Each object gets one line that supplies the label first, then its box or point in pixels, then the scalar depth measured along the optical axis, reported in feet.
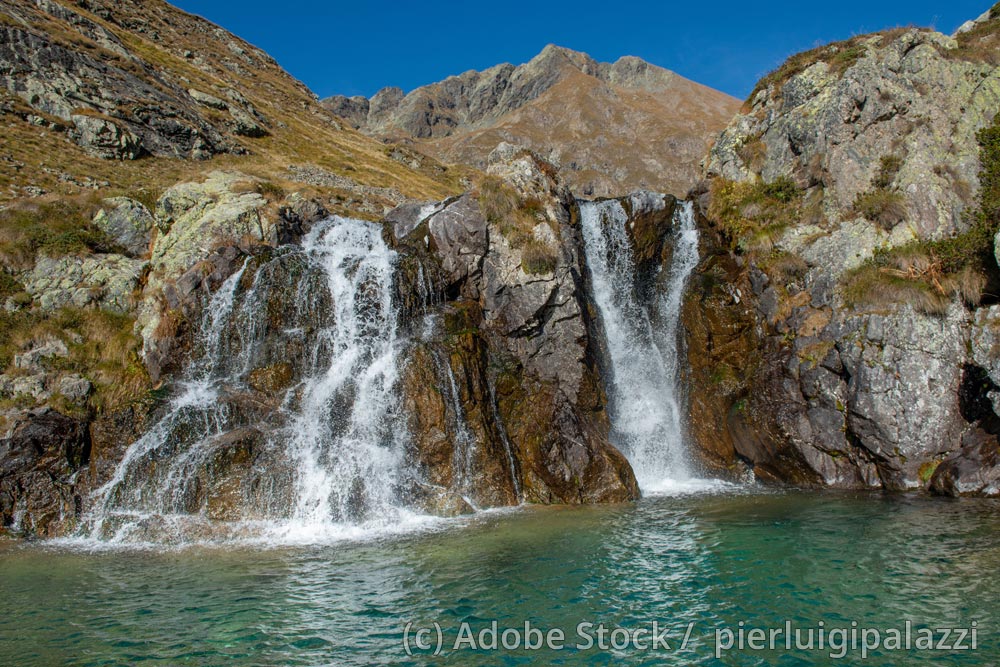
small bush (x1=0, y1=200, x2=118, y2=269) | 75.36
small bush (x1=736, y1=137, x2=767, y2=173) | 91.15
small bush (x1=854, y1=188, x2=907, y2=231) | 69.36
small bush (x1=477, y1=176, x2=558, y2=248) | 76.54
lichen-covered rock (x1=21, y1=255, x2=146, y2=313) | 72.43
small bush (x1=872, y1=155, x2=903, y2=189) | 73.84
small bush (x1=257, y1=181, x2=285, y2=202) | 91.25
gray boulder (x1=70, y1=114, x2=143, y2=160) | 134.62
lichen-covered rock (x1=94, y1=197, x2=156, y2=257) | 83.41
